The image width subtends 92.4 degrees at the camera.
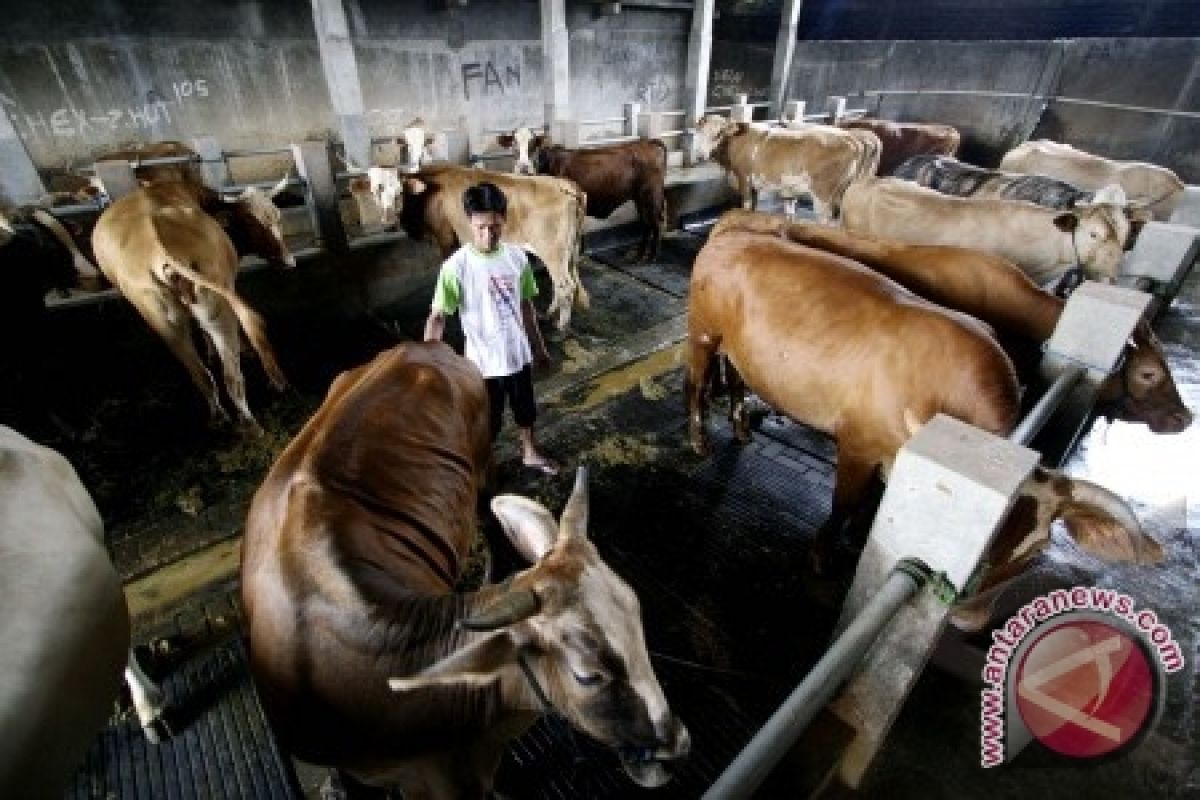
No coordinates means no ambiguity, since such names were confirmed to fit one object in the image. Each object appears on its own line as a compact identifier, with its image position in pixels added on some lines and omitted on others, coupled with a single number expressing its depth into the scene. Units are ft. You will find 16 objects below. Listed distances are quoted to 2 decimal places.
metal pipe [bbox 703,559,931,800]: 4.58
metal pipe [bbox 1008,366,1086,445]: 8.65
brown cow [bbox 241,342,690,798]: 6.08
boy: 12.21
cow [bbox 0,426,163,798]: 5.65
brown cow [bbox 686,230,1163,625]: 7.93
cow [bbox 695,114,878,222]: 32.91
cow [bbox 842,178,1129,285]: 18.02
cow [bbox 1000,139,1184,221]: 28.55
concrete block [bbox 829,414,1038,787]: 6.44
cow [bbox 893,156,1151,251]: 23.95
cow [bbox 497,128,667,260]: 31.07
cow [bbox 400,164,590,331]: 24.21
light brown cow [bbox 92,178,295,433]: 15.31
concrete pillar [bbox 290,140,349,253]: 21.91
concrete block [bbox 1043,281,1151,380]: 10.42
